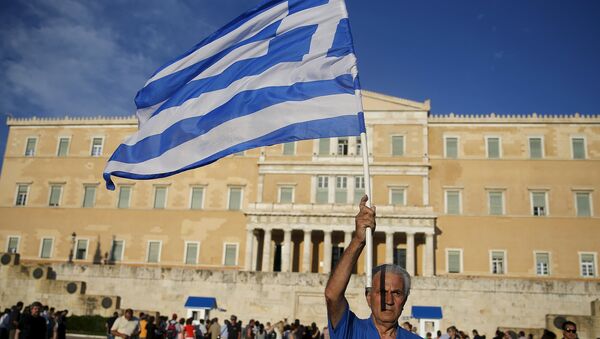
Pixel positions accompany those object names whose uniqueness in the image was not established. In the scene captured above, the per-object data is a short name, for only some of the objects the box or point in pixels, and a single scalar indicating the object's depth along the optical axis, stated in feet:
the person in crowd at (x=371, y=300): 10.37
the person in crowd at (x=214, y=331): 60.29
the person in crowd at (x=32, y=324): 33.65
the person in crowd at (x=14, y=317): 44.45
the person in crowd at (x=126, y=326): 35.45
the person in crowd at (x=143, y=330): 47.57
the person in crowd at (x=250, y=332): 65.87
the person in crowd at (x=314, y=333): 60.10
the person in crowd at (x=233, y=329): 59.32
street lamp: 129.18
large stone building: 114.11
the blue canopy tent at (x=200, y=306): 87.84
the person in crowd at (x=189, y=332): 52.90
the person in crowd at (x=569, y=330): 23.00
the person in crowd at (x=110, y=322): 54.90
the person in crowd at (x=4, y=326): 43.91
